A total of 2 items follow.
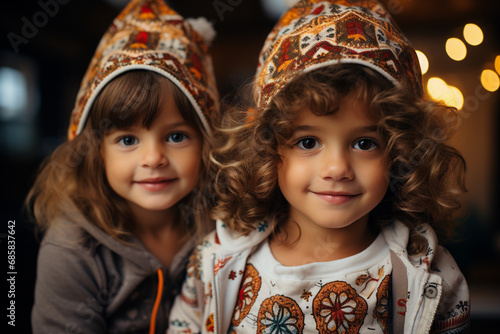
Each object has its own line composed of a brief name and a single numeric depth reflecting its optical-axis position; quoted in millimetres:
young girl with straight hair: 1074
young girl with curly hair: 870
